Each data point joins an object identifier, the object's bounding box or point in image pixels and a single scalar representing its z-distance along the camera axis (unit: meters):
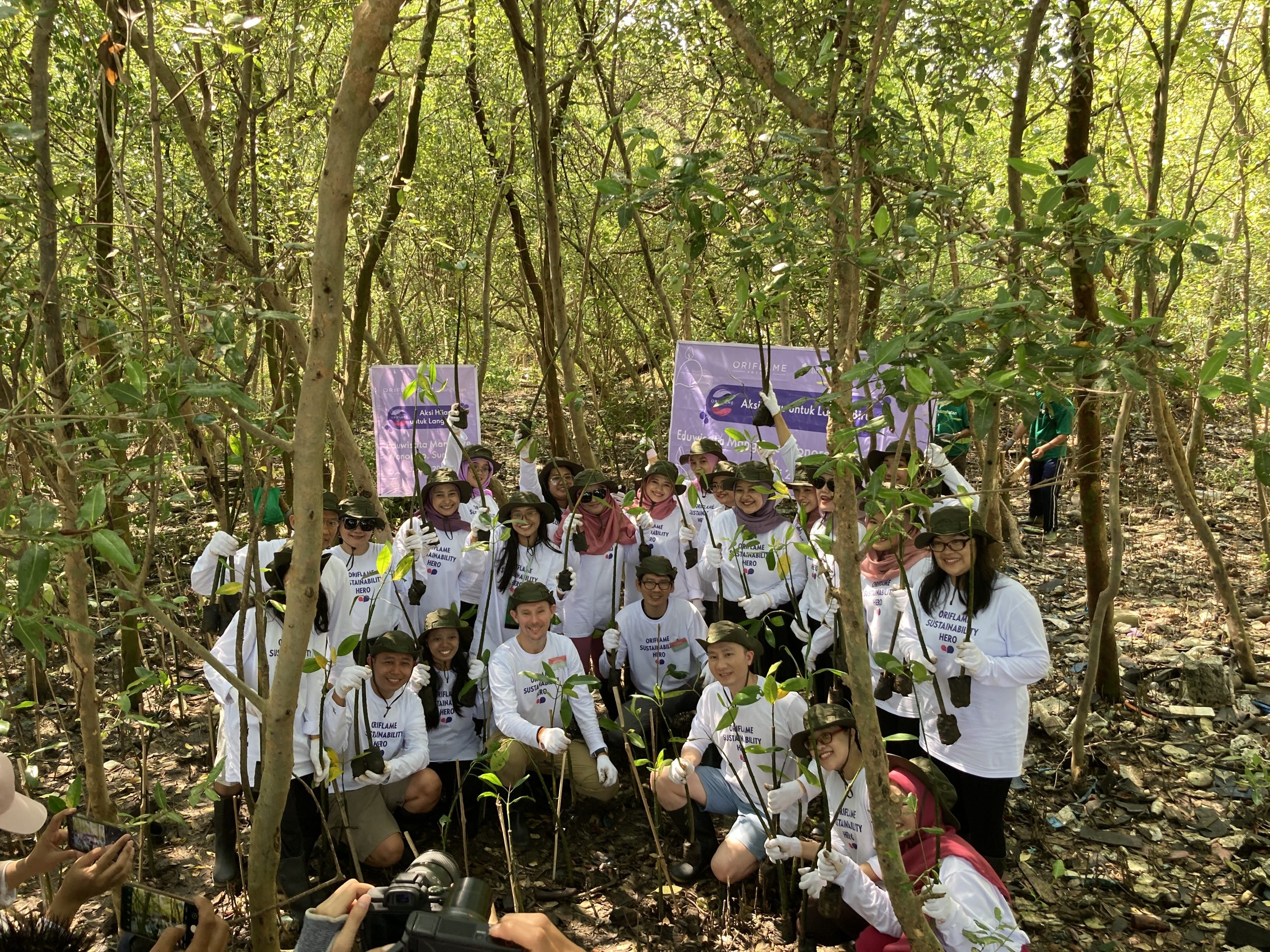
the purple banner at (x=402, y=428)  6.59
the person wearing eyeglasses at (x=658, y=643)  4.92
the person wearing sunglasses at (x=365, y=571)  4.70
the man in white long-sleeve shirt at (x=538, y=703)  4.28
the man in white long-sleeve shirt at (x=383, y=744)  4.00
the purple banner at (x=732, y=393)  6.33
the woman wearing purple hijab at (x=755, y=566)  4.99
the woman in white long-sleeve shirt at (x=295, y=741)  3.86
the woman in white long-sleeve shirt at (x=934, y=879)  2.86
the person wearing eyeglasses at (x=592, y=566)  5.26
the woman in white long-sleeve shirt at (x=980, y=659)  3.63
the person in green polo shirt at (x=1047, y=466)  7.73
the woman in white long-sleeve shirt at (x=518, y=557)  4.98
